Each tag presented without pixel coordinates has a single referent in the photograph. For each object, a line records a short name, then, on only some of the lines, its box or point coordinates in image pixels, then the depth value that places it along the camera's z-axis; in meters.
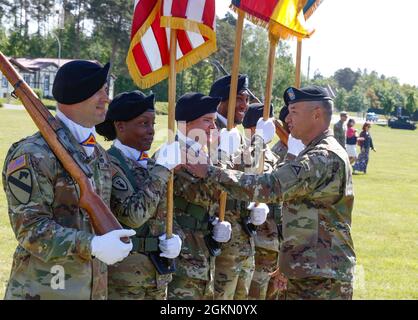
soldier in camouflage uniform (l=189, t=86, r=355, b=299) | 4.32
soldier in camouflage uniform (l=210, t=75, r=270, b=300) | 5.23
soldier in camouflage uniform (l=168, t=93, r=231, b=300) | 4.73
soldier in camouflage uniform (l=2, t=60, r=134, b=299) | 3.15
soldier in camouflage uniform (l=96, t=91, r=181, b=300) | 3.97
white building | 64.59
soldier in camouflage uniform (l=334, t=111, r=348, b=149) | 20.06
